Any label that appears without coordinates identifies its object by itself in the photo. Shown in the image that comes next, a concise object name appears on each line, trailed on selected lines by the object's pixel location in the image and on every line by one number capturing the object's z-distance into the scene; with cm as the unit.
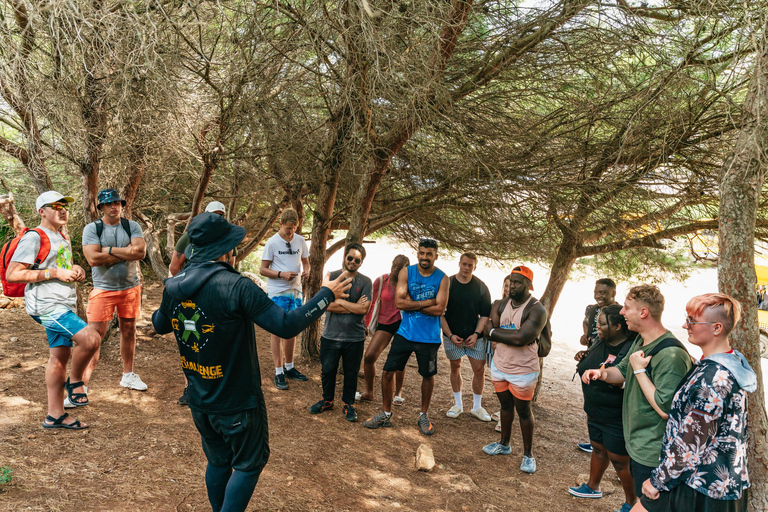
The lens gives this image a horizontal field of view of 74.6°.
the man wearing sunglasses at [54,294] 408
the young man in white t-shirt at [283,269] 608
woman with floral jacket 246
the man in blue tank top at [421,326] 551
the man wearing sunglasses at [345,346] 554
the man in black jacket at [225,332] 264
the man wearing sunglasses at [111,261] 476
